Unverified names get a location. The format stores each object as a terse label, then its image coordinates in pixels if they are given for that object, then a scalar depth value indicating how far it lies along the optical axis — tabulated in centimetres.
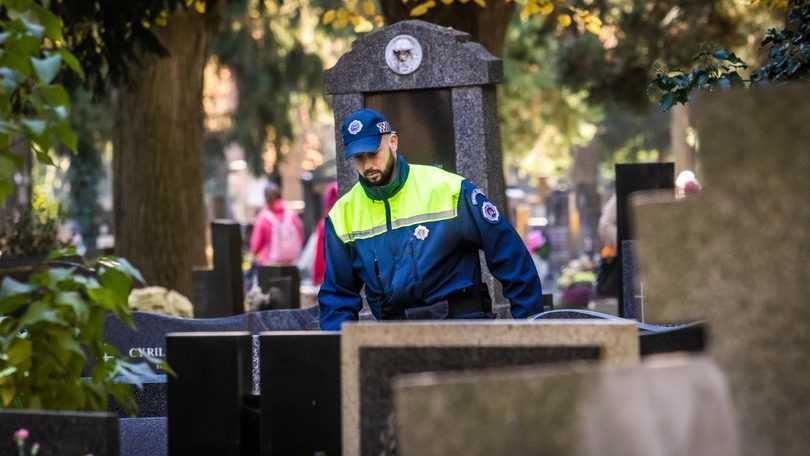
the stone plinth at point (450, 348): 880
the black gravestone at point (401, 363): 892
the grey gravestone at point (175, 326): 1886
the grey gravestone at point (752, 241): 765
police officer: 1303
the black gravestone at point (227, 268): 2904
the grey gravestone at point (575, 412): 715
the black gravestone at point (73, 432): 913
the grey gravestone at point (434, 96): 1841
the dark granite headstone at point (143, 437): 1246
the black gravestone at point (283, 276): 2878
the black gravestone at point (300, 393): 1010
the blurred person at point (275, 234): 4239
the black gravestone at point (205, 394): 1051
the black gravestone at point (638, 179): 2298
